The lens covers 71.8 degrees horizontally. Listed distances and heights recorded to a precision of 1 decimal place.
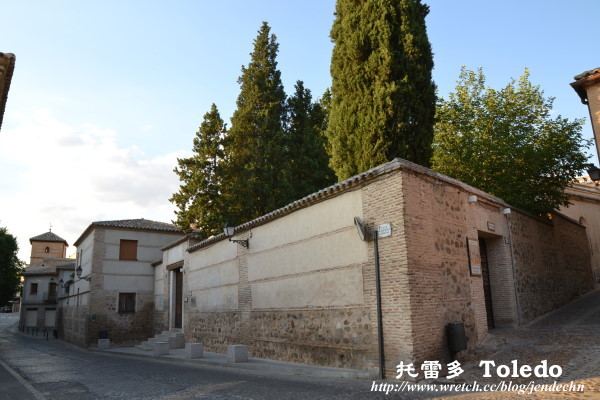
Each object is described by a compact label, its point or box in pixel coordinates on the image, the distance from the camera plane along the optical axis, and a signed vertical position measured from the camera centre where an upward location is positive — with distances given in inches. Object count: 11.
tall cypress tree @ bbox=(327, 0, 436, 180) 523.5 +257.8
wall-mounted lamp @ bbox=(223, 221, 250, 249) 542.8 +80.5
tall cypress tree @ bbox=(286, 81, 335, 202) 842.2 +260.7
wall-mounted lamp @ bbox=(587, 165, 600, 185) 478.6 +123.9
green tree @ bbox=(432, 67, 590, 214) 621.9 +212.4
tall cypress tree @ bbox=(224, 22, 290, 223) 830.5 +320.2
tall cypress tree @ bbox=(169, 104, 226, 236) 885.2 +243.5
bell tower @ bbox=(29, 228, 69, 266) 2496.3 +307.9
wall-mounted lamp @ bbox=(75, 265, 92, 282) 1024.7 +64.0
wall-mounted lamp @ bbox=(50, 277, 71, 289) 1205.5 +39.3
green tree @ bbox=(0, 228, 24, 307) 1464.1 +114.9
